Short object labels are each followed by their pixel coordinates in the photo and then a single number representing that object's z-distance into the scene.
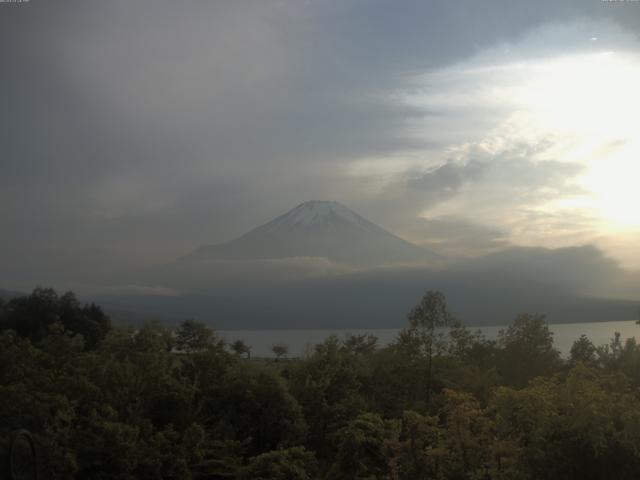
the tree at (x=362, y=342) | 31.01
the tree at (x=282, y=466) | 14.05
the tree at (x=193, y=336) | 25.73
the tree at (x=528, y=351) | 23.27
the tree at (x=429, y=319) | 21.50
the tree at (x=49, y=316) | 40.16
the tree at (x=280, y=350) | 49.82
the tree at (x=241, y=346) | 41.59
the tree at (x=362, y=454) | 14.60
